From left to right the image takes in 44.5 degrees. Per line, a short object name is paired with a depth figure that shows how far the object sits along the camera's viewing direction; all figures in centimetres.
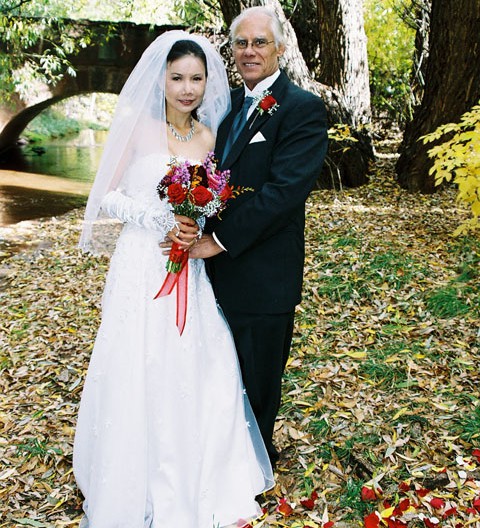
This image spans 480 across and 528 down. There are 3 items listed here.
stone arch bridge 1362
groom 273
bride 291
